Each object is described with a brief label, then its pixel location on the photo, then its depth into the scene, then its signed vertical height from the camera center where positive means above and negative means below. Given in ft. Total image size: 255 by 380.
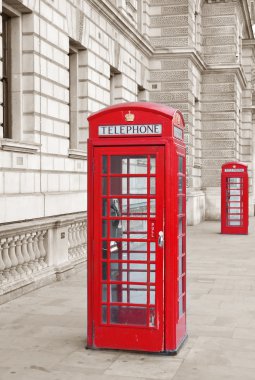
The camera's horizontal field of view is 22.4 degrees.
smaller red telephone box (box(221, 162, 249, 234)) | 62.59 -1.85
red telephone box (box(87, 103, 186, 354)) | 18.90 -1.33
